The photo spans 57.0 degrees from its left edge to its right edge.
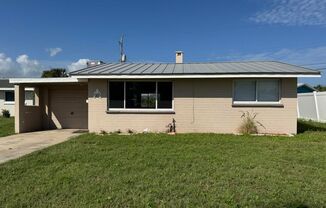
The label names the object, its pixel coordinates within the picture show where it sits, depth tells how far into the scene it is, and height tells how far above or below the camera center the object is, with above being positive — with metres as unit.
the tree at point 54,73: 58.97 +5.99
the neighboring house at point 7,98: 27.11 +0.41
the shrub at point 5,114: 25.17 -0.98
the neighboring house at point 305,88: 35.56 +1.87
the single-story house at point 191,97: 12.80 +0.27
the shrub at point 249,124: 12.94 -0.89
